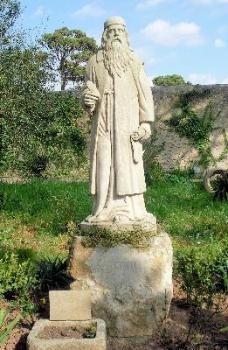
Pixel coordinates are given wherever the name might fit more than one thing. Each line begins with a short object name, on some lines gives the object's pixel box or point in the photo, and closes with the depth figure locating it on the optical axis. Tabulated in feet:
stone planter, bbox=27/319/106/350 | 16.08
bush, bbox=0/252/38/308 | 21.56
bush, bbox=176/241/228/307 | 21.95
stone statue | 19.39
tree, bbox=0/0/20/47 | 36.91
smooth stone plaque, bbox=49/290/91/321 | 17.70
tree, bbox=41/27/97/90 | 118.42
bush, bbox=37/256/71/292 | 22.07
